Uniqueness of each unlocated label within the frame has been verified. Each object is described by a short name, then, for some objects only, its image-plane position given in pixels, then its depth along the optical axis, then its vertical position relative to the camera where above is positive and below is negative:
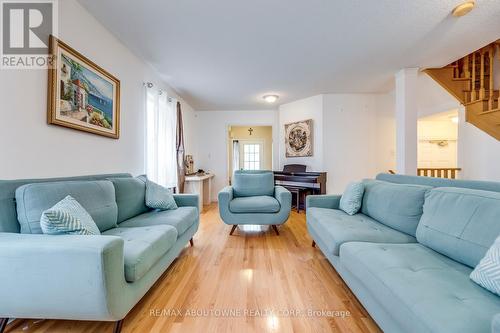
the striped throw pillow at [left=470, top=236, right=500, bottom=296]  0.94 -0.46
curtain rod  3.21 +1.16
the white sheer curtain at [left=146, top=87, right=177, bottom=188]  3.35 +0.43
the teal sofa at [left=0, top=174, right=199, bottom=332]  1.09 -0.52
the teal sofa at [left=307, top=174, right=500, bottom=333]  0.88 -0.54
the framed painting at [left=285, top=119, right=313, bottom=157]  4.95 +0.61
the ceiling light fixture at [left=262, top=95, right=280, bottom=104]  4.63 +1.40
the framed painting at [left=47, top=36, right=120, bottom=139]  1.78 +0.66
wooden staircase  3.25 +1.27
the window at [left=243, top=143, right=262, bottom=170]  7.84 +0.35
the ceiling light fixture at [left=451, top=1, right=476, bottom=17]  2.03 +1.45
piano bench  4.67 -0.55
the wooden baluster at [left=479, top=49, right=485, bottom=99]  3.32 +1.26
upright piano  4.50 -0.33
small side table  4.63 -0.46
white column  3.44 +0.71
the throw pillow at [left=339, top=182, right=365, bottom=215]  2.43 -0.37
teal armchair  3.00 -0.59
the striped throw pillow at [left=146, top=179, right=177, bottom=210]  2.53 -0.38
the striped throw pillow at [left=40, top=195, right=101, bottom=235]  1.32 -0.34
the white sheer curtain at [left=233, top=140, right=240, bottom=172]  7.69 +0.42
